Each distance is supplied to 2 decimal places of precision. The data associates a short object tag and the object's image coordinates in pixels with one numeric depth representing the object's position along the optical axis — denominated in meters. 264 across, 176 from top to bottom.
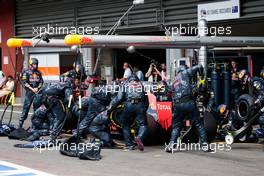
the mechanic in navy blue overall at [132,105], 11.30
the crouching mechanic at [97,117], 12.00
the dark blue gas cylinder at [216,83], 15.05
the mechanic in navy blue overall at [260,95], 11.90
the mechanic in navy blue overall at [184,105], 11.13
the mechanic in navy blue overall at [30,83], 14.51
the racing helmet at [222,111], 12.81
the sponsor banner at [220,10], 17.89
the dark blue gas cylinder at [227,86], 15.29
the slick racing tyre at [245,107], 12.10
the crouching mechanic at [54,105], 12.48
